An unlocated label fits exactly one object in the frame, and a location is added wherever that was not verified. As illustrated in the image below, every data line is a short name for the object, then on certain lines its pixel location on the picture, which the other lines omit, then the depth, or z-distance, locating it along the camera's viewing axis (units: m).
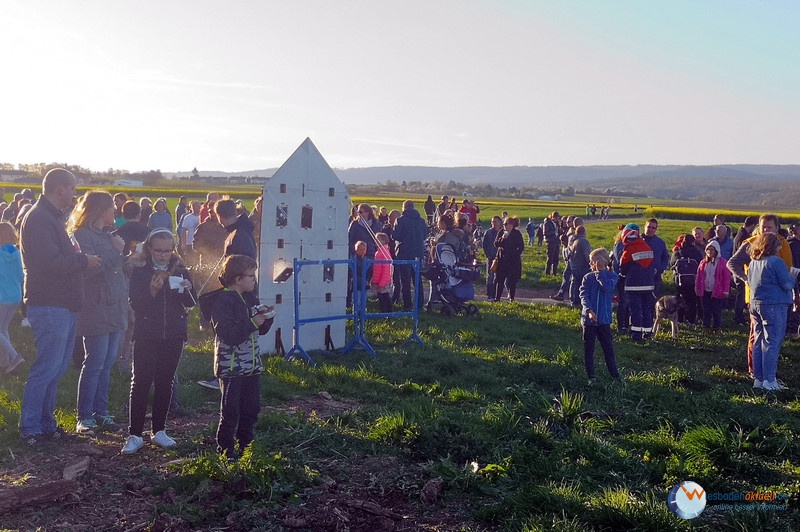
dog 12.75
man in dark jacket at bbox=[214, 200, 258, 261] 9.02
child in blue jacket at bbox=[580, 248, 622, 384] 9.13
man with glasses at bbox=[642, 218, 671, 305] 13.78
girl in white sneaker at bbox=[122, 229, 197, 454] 6.25
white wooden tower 10.54
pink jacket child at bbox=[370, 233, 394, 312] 13.57
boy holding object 5.86
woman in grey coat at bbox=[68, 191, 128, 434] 6.93
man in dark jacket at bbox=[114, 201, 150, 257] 9.40
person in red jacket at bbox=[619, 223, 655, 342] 12.55
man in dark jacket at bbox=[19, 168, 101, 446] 6.43
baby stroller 14.45
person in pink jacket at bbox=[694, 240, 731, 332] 13.45
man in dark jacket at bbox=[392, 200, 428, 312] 15.04
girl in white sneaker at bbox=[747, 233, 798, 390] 9.30
